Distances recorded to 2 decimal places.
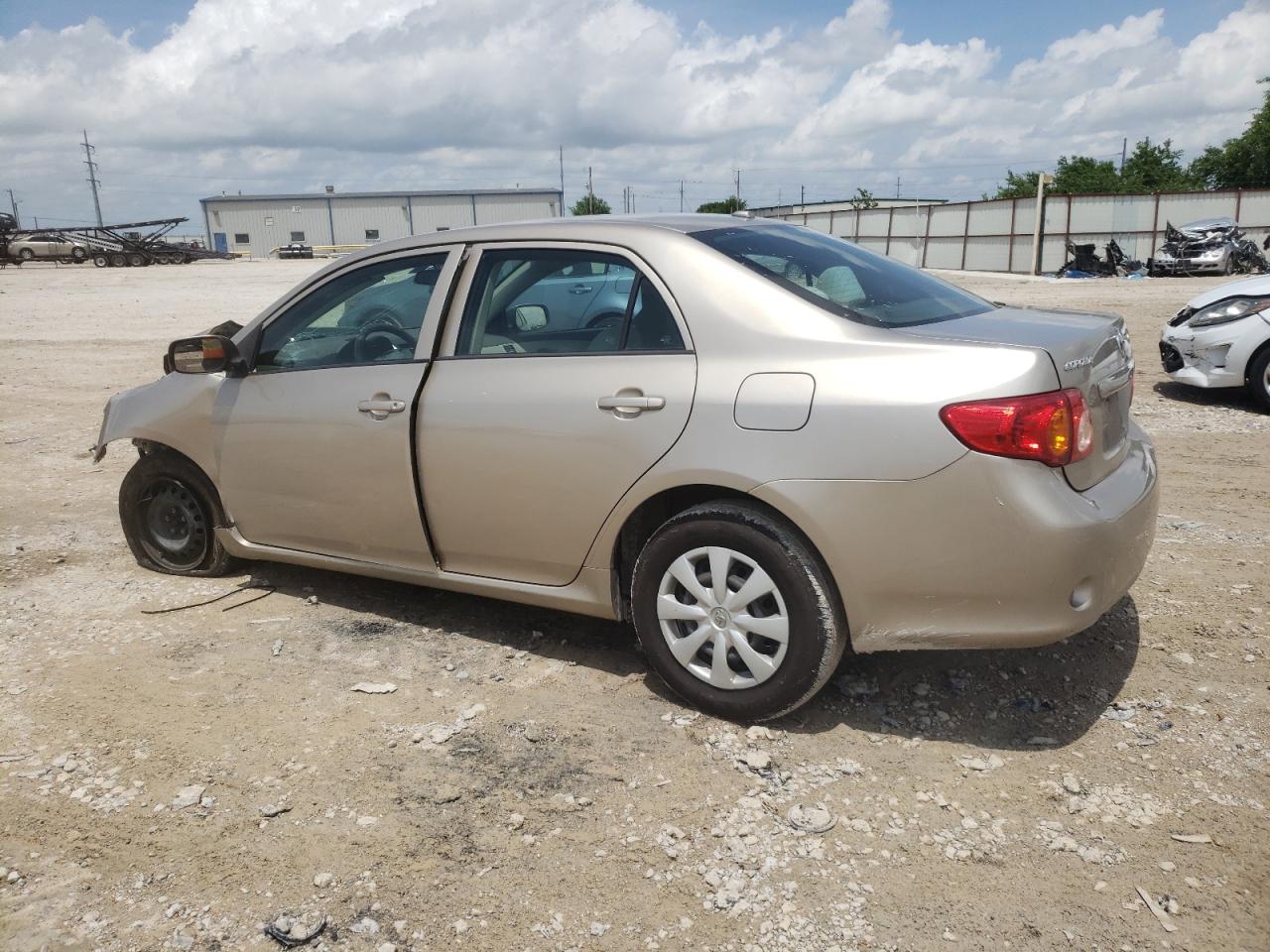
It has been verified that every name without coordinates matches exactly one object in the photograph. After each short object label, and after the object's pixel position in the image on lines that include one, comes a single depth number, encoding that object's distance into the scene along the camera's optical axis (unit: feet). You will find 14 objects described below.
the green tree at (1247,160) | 160.25
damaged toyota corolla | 9.86
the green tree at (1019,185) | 200.64
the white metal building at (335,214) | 265.13
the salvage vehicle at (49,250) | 155.94
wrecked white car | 27.27
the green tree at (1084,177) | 185.16
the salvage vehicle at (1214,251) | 86.69
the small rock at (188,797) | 10.31
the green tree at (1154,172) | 180.86
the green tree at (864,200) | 192.61
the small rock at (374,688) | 12.75
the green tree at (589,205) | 191.81
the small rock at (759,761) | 10.67
